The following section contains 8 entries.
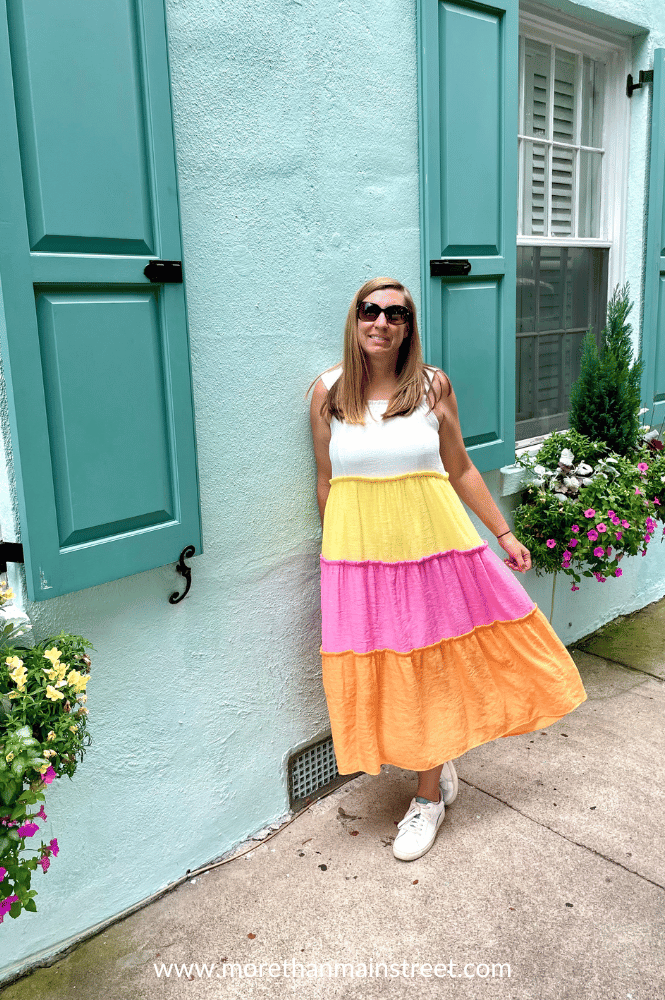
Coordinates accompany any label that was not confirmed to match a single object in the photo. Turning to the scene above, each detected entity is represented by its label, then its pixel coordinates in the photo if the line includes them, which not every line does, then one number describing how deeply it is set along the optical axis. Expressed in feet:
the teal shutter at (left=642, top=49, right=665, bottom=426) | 13.08
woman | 8.25
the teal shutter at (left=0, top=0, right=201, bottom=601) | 6.04
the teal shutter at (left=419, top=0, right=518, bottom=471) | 9.48
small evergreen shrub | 11.99
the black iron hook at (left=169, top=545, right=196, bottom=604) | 7.60
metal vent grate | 9.52
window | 12.30
